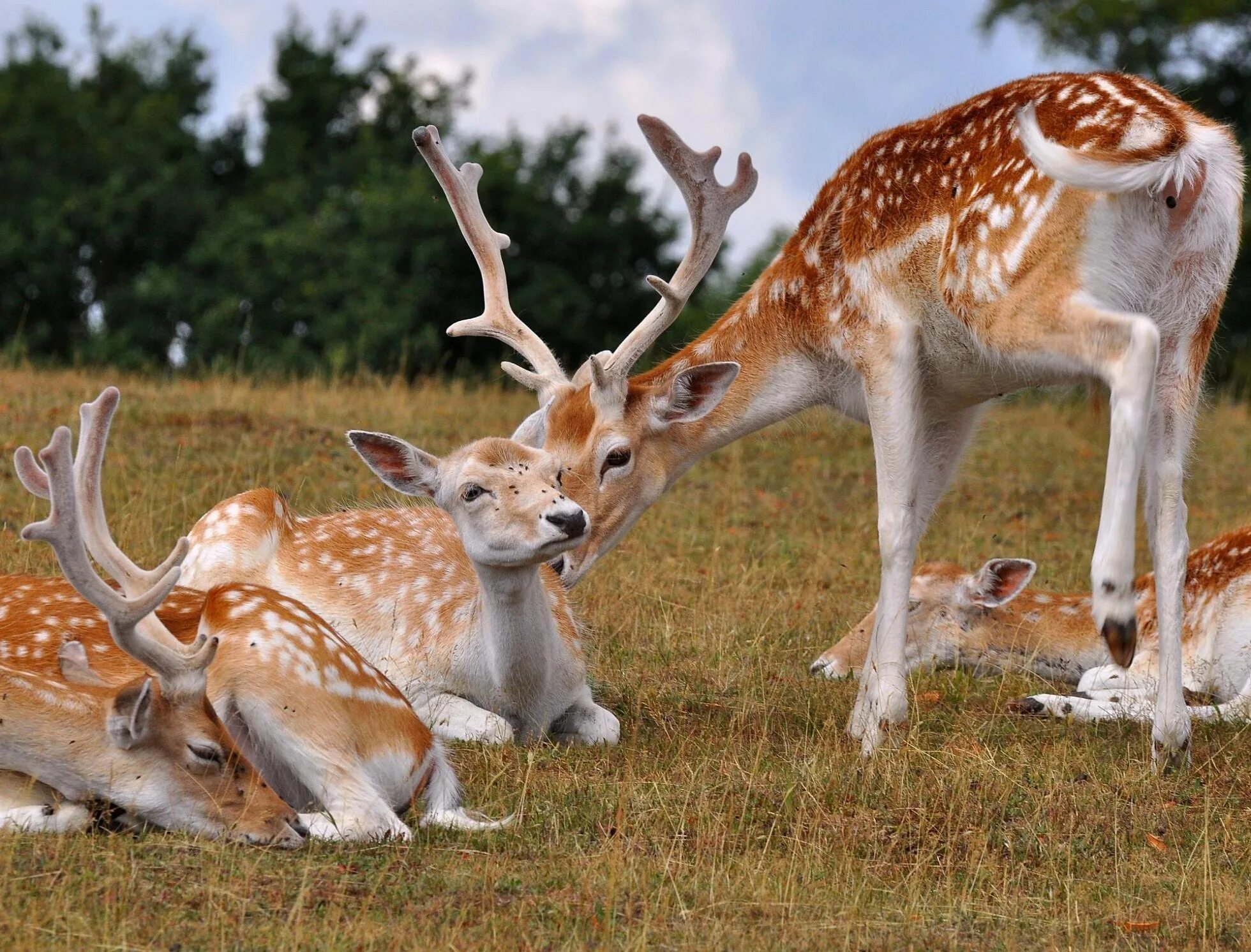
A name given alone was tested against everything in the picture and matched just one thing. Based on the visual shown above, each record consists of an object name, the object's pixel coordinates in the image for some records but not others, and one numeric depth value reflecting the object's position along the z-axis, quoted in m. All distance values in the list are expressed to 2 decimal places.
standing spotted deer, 9.75
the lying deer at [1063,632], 13.02
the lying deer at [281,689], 8.15
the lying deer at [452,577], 9.92
